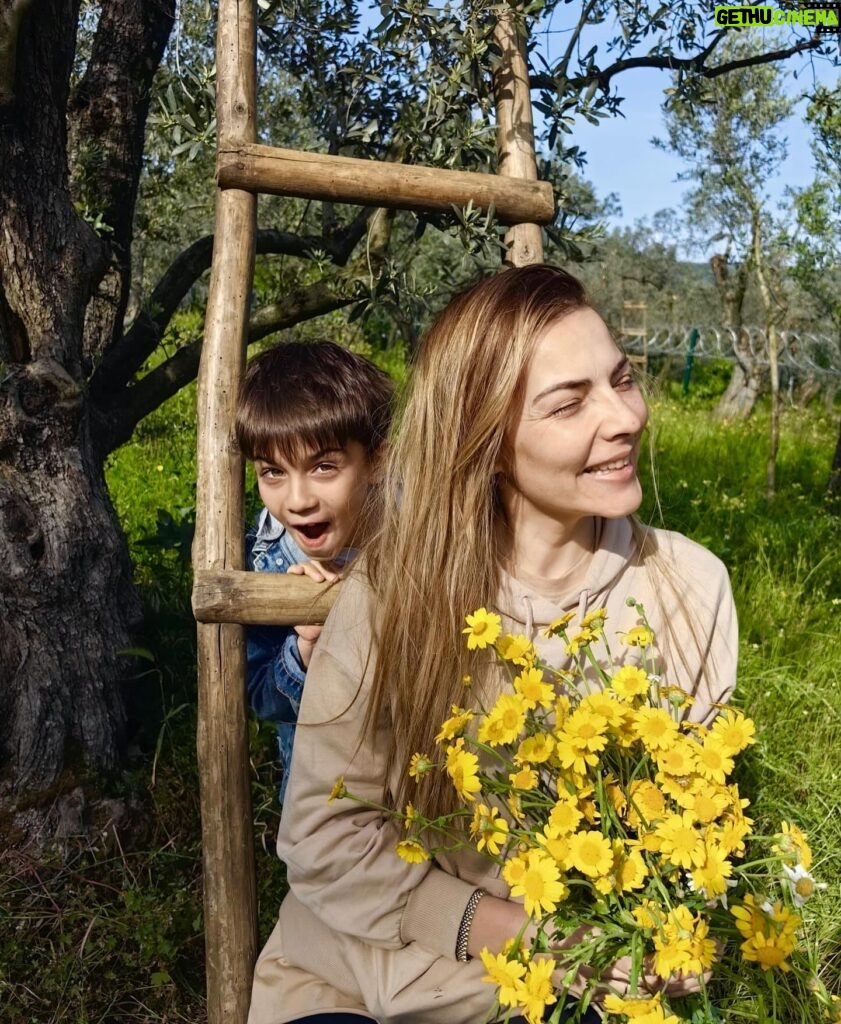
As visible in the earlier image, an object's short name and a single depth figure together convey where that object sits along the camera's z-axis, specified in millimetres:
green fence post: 14555
